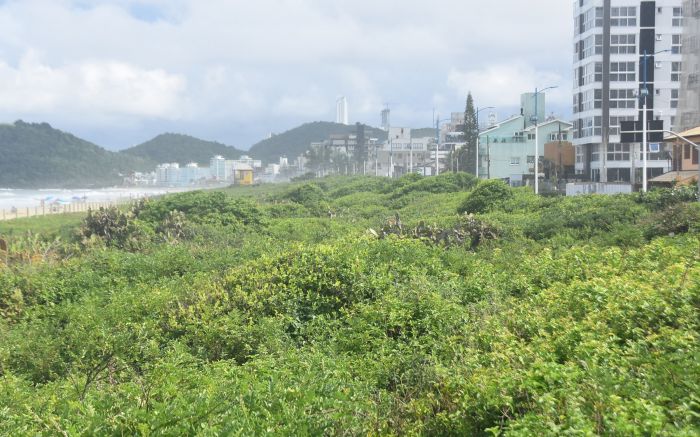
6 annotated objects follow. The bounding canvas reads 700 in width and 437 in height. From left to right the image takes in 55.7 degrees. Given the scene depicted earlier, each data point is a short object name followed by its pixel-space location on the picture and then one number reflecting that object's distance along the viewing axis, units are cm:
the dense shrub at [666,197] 2047
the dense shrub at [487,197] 2927
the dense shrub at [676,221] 1520
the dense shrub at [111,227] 2320
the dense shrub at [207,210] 2753
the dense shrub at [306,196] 4297
